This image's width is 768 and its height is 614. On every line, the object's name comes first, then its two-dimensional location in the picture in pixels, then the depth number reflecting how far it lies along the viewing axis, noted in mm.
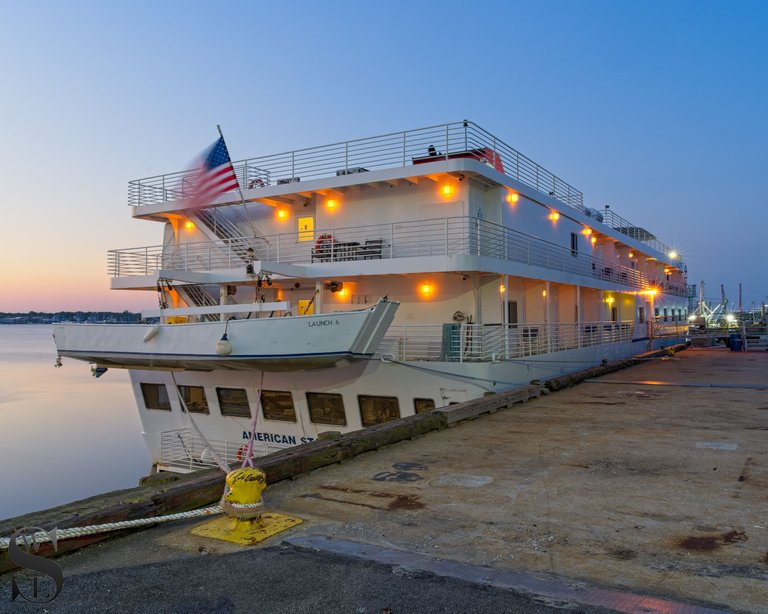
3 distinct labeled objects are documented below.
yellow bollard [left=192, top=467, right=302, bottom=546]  5238
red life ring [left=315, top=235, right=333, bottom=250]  16594
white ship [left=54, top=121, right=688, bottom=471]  13242
